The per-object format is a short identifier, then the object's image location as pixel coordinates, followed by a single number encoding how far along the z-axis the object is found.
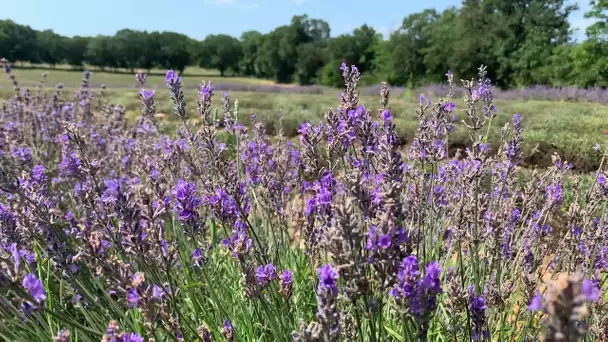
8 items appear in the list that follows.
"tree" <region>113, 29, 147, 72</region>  79.19
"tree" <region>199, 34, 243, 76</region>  93.18
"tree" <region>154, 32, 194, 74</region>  83.62
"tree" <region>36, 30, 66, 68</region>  67.97
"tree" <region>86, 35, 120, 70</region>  78.06
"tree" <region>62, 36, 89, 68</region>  76.62
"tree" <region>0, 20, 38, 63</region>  52.75
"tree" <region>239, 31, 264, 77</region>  87.31
